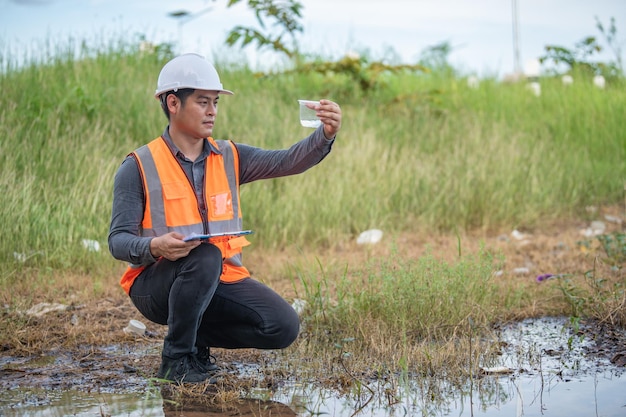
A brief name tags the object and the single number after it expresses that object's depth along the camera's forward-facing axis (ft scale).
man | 13.76
